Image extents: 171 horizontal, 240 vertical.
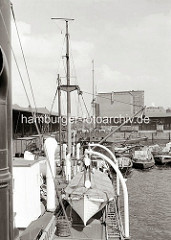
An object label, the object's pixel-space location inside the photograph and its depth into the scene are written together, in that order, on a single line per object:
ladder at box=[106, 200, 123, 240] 10.96
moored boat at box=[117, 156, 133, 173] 43.72
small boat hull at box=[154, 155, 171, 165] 52.72
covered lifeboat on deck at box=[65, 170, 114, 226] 11.92
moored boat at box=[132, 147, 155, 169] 48.56
